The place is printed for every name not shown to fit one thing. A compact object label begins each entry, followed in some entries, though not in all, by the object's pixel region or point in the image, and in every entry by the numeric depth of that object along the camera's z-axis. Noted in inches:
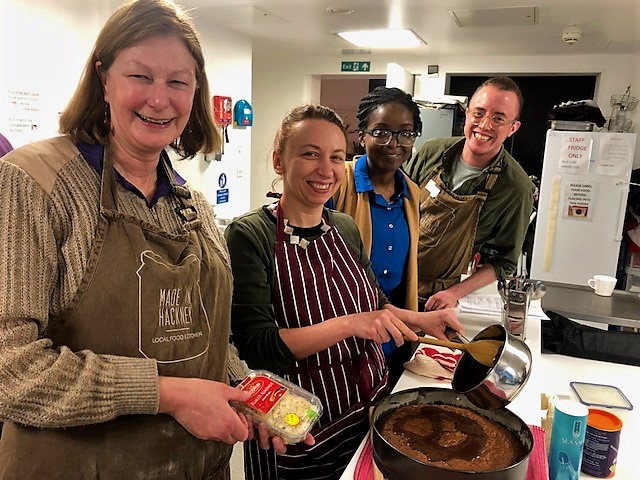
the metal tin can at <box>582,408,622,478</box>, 40.6
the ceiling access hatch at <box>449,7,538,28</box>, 125.4
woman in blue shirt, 66.1
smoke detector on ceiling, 143.3
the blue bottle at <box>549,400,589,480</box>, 38.6
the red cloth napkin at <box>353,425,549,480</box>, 38.7
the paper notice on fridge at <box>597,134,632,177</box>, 152.4
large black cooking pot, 31.5
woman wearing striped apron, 45.5
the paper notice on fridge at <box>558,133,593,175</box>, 155.4
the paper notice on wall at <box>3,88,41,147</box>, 101.0
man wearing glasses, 81.8
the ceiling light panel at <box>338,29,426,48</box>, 162.2
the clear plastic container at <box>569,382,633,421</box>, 46.6
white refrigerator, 154.3
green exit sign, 221.1
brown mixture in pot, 35.4
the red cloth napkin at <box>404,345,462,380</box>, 56.7
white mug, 96.0
